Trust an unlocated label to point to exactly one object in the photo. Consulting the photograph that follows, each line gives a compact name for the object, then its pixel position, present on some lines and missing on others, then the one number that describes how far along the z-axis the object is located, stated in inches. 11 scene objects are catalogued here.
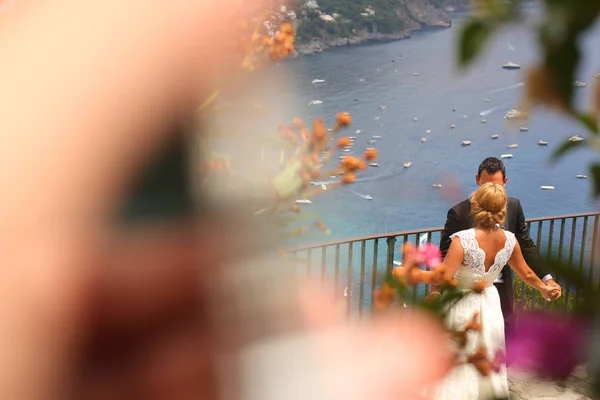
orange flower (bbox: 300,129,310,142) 112.1
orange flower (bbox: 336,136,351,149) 124.0
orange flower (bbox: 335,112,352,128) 115.8
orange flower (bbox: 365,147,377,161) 125.7
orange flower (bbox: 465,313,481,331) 108.4
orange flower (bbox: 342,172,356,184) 114.2
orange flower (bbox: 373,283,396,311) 107.5
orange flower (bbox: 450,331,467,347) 103.3
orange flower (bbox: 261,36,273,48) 110.4
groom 418.7
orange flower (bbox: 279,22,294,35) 117.7
